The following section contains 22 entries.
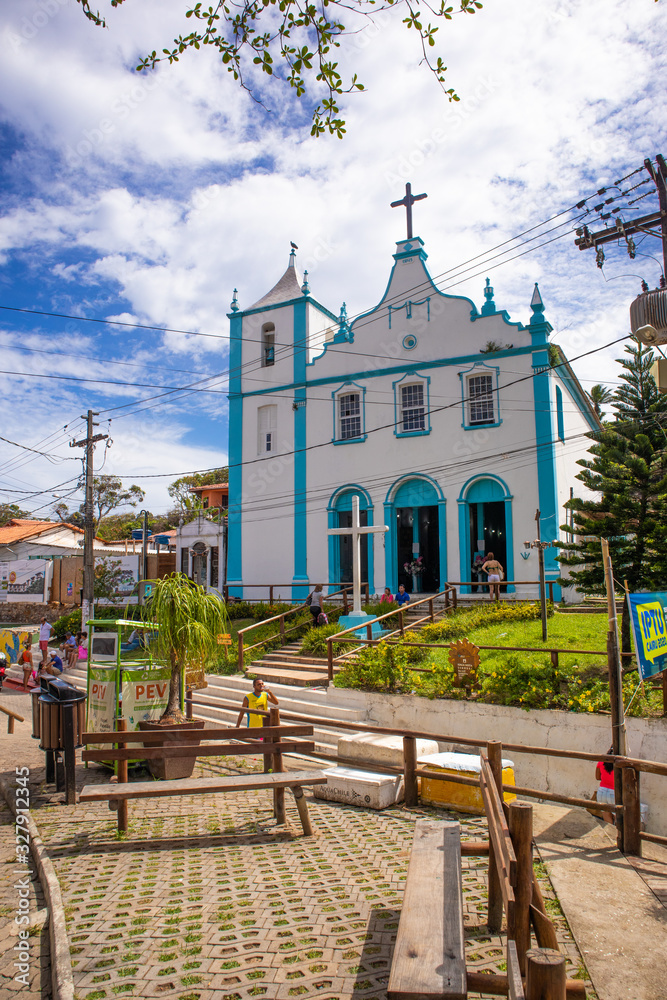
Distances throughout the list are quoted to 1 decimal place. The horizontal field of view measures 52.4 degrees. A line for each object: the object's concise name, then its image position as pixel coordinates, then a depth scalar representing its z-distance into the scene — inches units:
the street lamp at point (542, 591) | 501.4
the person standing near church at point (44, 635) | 839.7
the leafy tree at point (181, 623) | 334.3
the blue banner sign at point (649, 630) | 292.2
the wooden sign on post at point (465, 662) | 426.0
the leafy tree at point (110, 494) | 1844.2
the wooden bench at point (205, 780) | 233.6
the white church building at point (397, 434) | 770.2
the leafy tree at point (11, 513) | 2296.0
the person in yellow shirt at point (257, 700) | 388.5
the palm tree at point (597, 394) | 999.6
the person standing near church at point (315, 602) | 714.9
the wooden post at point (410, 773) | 283.4
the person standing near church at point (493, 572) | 679.7
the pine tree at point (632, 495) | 533.6
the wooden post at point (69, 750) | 289.9
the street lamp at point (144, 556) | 1078.3
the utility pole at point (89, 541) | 939.3
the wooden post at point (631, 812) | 235.9
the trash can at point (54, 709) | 309.7
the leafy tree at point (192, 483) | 1310.3
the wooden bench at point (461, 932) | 101.0
